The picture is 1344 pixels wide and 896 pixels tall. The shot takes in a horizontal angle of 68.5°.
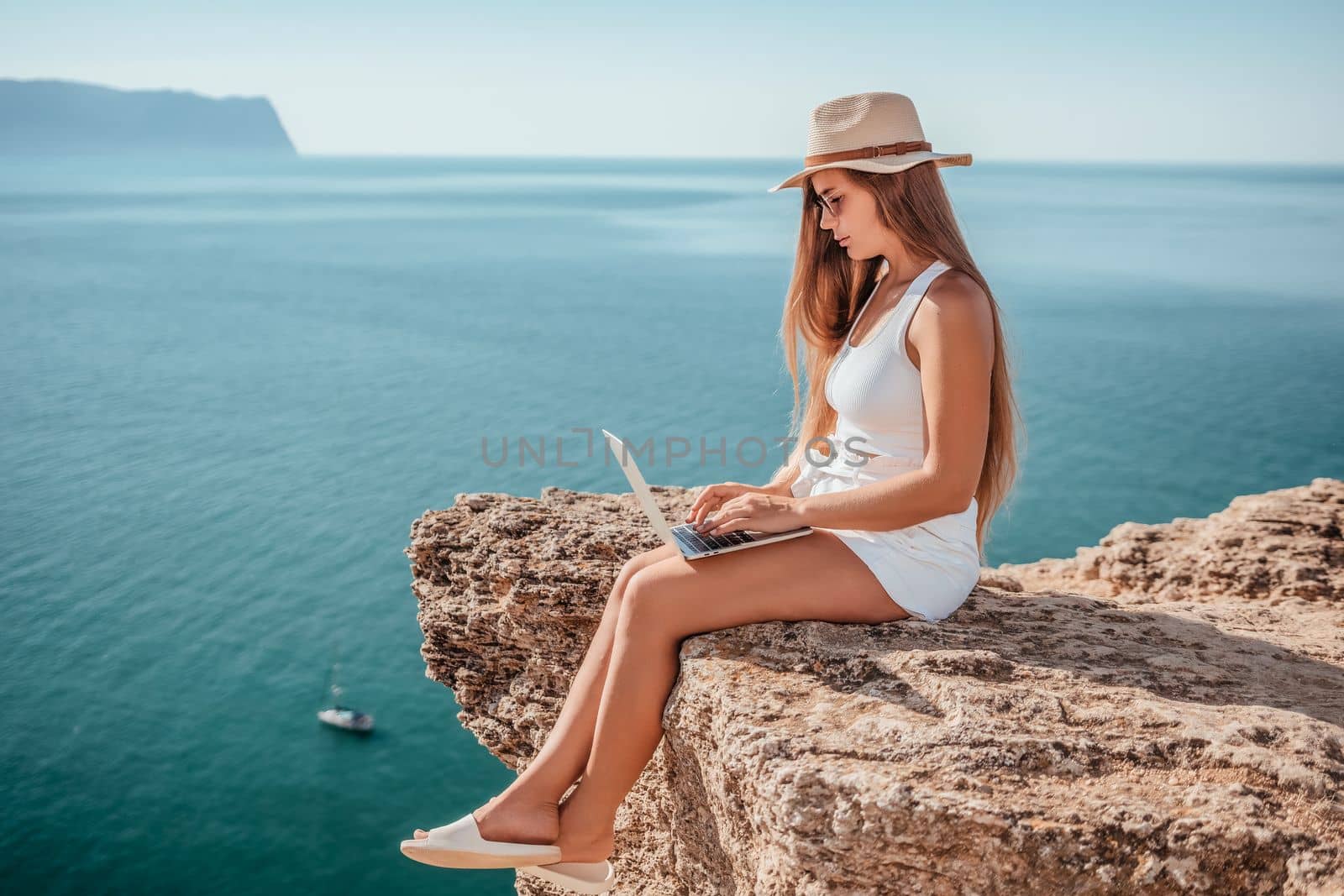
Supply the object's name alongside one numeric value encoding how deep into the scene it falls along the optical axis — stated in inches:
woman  124.6
